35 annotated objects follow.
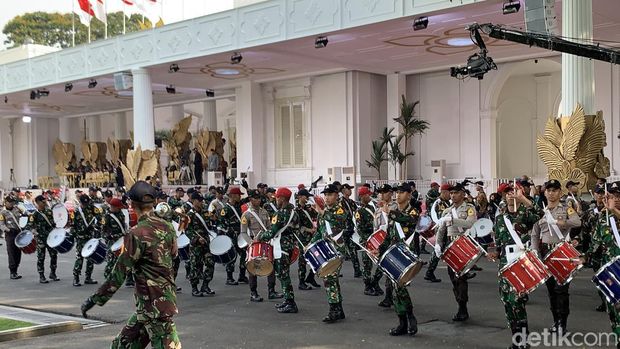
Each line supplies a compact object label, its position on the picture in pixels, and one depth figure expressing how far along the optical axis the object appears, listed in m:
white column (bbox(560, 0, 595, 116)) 12.24
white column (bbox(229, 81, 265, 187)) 27.16
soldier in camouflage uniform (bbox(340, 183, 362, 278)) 12.21
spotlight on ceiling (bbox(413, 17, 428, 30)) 15.78
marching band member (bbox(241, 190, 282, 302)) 10.54
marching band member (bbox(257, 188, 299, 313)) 9.23
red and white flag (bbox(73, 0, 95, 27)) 25.02
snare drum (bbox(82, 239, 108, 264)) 11.48
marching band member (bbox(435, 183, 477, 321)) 8.79
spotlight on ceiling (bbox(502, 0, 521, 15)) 14.25
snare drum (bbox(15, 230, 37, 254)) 13.40
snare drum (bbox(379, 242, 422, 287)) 7.41
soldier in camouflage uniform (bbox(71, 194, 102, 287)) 12.53
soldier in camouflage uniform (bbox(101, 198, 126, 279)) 11.39
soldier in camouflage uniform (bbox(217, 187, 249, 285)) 11.83
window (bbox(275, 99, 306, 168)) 26.70
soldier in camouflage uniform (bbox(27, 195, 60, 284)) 13.12
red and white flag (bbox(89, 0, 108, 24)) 25.09
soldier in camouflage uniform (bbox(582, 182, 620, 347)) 6.15
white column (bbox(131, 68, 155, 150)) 22.52
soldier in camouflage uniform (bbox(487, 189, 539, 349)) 6.63
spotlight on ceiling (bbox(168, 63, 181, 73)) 22.09
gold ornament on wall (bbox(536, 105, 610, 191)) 12.09
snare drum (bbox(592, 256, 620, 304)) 6.01
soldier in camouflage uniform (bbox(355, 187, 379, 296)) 10.59
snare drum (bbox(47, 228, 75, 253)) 12.69
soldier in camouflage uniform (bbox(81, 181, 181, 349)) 5.02
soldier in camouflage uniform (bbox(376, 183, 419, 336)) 7.63
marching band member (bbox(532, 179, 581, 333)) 7.39
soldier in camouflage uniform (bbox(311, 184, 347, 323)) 8.48
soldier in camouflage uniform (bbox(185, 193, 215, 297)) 11.10
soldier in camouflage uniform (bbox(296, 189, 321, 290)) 9.84
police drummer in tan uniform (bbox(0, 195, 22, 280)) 13.71
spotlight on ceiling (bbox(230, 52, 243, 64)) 20.09
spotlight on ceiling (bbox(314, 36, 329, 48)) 18.05
